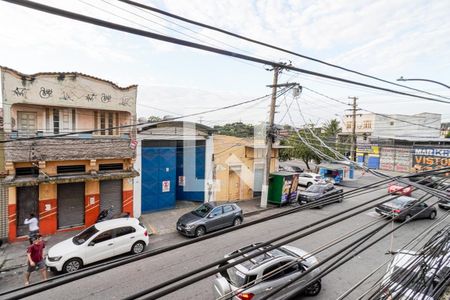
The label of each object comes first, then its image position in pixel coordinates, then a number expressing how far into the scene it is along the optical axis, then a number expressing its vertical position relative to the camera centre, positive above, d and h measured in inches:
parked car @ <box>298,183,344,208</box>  715.4 -131.3
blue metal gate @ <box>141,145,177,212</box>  596.7 -82.3
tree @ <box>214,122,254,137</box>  1965.1 +148.2
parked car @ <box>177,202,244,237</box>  481.1 -146.8
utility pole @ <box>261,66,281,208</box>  645.9 +13.2
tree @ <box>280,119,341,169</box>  1179.3 -12.7
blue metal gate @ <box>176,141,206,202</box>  679.7 -78.5
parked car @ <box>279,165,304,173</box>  1173.6 -109.5
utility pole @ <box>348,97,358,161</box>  1033.3 +143.6
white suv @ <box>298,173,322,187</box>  958.4 -124.4
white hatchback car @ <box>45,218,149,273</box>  350.6 -149.3
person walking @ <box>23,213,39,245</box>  406.0 -132.0
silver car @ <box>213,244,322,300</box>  259.2 -140.9
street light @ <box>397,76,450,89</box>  254.9 +65.6
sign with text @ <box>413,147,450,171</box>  1225.8 -56.1
